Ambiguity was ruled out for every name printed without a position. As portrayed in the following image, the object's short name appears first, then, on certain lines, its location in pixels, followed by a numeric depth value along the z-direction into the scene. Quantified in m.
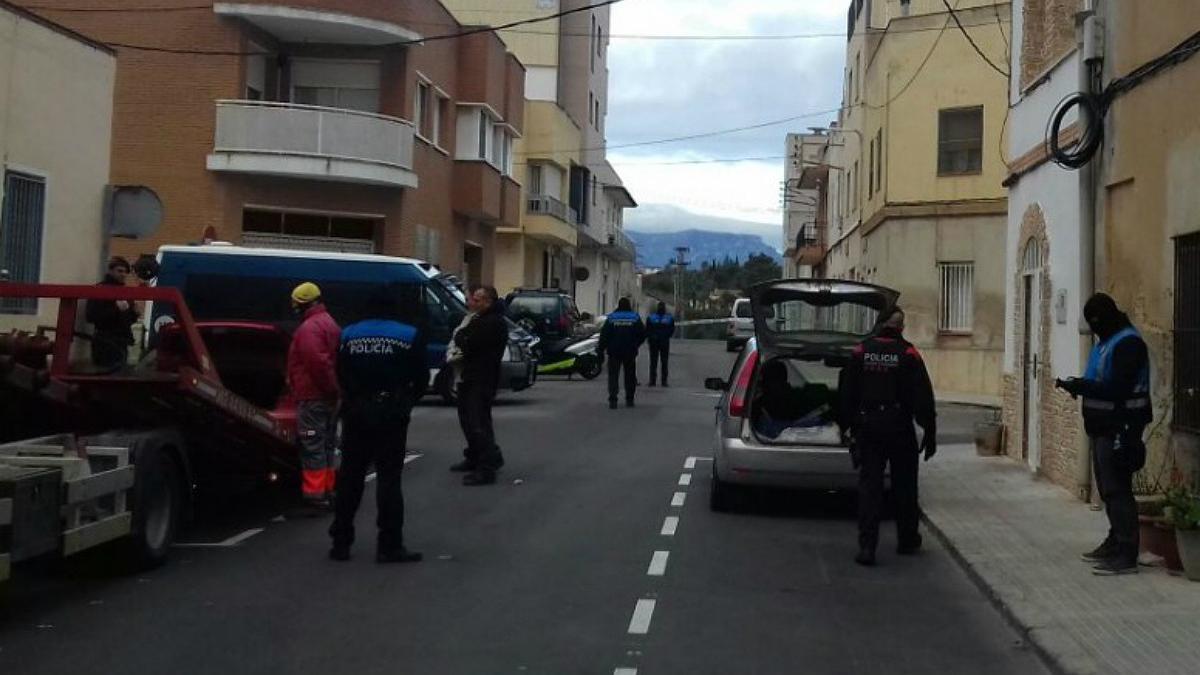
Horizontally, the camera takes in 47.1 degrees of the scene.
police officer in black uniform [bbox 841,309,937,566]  9.91
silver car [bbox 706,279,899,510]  11.52
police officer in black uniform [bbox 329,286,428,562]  9.38
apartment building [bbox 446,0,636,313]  48.56
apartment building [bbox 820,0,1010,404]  28.11
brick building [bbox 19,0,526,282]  27.89
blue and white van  20.45
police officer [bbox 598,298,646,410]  21.28
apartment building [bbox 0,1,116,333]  15.18
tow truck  7.70
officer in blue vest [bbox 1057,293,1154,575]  9.06
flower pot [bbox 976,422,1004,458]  16.52
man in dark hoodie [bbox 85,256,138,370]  9.86
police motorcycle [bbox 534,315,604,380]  28.72
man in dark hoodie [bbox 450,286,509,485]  12.91
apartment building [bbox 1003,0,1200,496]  10.59
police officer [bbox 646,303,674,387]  26.09
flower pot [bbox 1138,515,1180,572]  9.14
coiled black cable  12.55
